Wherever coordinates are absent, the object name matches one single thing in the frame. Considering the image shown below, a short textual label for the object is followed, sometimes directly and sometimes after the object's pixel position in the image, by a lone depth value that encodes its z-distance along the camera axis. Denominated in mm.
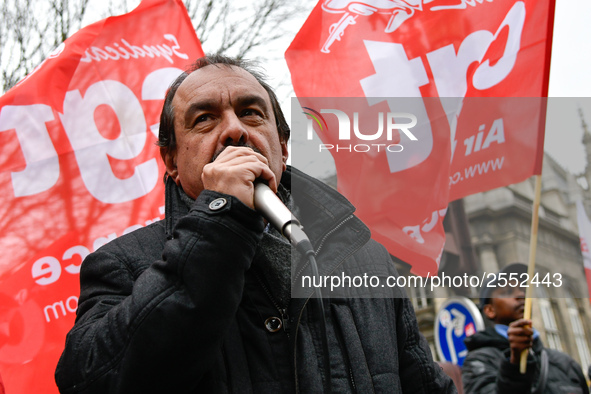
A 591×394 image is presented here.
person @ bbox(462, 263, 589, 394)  2537
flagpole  2279
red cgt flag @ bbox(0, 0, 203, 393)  2818
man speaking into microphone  1339
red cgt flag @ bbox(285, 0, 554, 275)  2795
